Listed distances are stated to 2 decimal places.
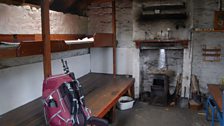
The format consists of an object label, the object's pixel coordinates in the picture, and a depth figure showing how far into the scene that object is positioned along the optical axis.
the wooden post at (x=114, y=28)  3.82
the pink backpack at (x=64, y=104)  1.75
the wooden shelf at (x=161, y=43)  3.82
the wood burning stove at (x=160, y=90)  3.79
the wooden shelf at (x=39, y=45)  1.72
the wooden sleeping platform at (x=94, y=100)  2.24
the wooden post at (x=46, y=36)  1.96
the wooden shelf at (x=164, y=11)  3.73
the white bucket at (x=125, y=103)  3.55
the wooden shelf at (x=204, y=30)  3.49
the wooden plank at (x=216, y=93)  2.16
